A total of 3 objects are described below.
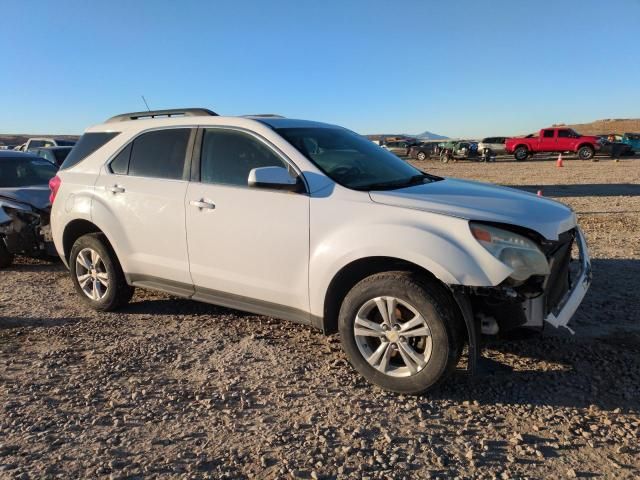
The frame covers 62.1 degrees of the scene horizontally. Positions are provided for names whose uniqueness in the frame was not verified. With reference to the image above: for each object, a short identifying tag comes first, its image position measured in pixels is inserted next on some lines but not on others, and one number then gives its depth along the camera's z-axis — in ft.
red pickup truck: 108.99
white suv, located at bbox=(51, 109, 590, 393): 10.71
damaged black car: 21.85
